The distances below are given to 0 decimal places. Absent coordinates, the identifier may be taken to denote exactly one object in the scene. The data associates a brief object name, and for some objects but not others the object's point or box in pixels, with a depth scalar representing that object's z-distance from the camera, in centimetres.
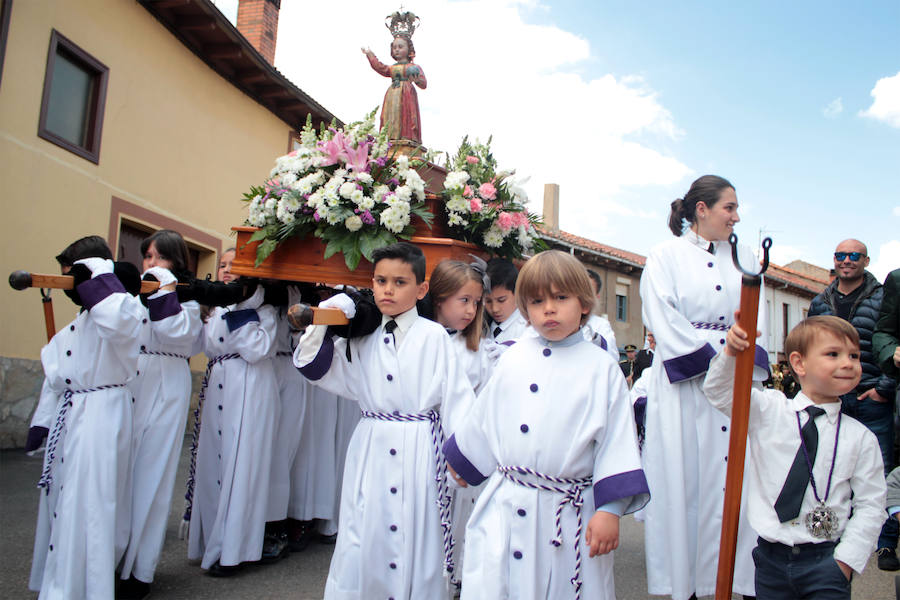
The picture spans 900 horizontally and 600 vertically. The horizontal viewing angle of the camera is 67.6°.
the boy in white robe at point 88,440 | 349
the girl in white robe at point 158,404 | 396
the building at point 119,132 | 782
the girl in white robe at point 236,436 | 441
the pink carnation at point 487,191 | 435
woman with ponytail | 357
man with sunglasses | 498
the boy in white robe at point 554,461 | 249
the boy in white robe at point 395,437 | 322
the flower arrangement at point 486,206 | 431
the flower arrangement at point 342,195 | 406
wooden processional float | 409
